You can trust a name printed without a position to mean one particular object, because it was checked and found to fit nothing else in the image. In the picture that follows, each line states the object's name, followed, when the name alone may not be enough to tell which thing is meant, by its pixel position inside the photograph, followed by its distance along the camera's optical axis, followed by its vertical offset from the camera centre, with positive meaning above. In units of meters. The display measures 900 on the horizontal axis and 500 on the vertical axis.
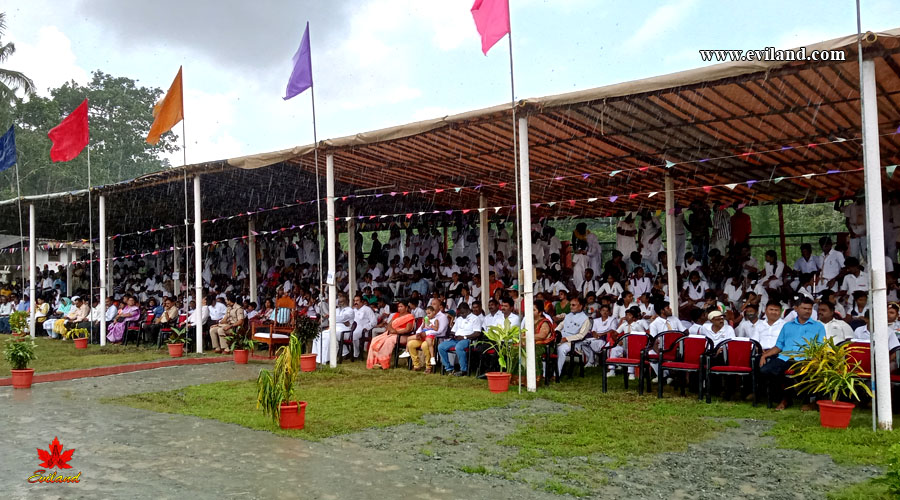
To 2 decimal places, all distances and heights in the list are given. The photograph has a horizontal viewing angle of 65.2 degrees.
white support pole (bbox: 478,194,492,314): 13.98 +0.47
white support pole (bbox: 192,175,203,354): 14.05 +0.42
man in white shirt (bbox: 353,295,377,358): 13.44 -0.78
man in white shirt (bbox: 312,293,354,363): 12.18 -0.92
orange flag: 13.81 +3.46
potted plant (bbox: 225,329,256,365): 12.76 -1.18
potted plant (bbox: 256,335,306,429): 6.76 -1.09
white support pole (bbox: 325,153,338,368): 11.62 +0.32
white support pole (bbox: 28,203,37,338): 18.20 +0.60
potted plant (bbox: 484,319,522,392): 9.40 -0.90
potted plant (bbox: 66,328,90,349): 16.38 -1.21
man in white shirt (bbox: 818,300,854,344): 8.02 -0.68
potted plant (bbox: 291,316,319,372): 11.30 -0.87
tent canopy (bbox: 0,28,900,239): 7.87 +1.98
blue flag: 16.48 +3.25
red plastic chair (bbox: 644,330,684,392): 8.75 -0.98
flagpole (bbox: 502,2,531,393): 8.80 +2.41
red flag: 15.46 +3.34
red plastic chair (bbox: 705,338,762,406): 7.92 -1.05
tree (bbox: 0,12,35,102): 28.86 +8.54
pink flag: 8.81 +3.25
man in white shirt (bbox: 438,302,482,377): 10.92 -0.95
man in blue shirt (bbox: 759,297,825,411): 7.72 -0.81
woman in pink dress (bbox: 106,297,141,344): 17.28 -0.88
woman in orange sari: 11.98 -1.02
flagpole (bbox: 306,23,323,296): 11.34 +2.27
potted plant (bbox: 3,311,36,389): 10.28 -1.04
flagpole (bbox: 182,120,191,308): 13.27 +2.58
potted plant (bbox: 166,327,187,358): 13.95 -1.18
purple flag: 11.56 +3.43
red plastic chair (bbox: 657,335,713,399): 8.30 -1.08
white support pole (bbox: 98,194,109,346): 16.09 +0.48
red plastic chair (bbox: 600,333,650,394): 8.76 -1.06
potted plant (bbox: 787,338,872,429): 6.50 -1.01
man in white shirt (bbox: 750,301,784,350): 8.64 -0.74
